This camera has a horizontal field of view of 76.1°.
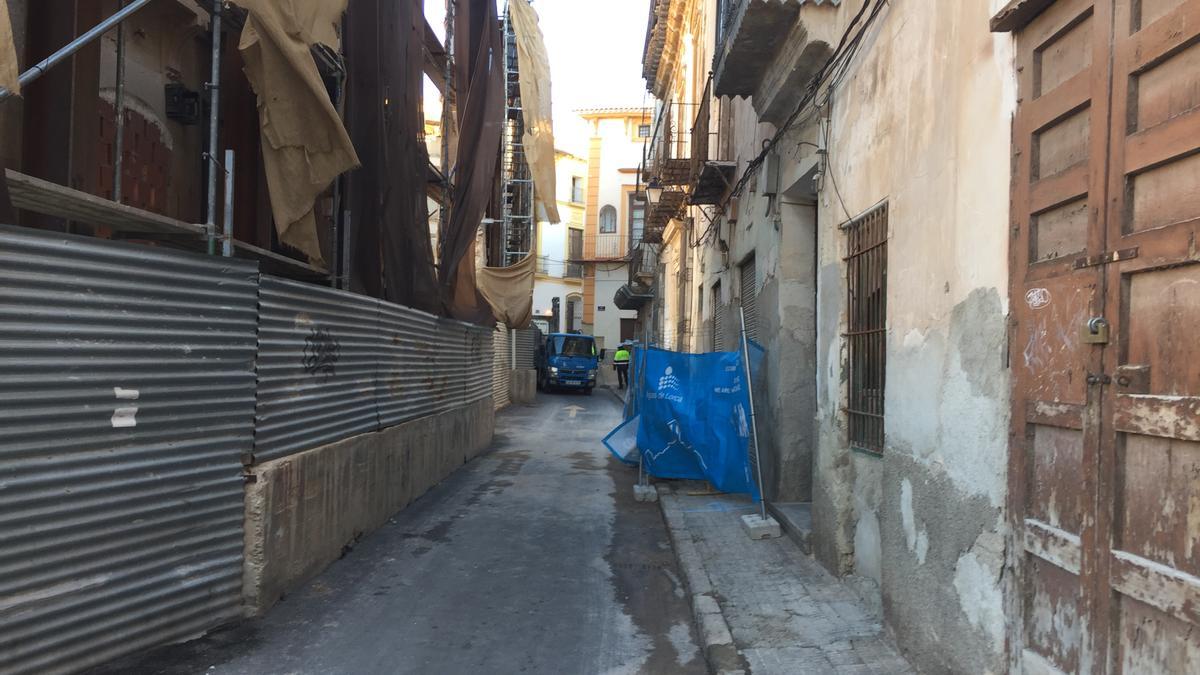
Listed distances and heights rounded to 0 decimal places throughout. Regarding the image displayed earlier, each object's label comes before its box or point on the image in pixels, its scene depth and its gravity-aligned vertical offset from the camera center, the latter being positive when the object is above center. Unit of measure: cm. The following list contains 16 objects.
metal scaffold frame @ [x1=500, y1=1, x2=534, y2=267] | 2294 +545
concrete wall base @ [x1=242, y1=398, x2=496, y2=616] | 515 -137
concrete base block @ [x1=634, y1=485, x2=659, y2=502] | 959 -183
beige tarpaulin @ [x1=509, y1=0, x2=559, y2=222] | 1407 +477
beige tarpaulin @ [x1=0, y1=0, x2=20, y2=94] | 317 +114
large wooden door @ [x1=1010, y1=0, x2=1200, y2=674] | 242 +8
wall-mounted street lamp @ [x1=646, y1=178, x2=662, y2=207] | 1526 +338
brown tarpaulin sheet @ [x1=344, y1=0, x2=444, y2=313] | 814 +215
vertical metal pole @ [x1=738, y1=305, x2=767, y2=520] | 760 -86
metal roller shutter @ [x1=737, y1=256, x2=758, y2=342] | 946 +72
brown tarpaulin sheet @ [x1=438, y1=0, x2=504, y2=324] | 1168 +325
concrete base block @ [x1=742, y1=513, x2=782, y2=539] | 720 -167
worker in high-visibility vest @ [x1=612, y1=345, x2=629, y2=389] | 3053 -54
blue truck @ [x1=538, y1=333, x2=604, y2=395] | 3145 -65
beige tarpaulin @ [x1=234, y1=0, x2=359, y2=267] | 518 +169
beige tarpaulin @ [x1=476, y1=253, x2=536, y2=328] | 1683 +124
